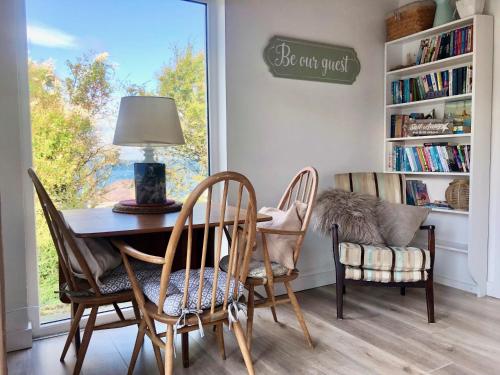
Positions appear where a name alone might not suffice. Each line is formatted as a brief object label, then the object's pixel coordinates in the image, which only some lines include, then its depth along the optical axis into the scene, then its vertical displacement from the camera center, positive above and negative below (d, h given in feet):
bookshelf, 9.62 +0.49
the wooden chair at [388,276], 8.39 -2.32
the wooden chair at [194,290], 4.99 -1.69
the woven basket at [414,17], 10.79 +3.75
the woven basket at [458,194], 10.07 -0.85
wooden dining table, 5.57 -0.86
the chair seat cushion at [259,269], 6.93 -1.80
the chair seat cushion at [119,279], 5.99 -1.69
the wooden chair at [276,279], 6.81 -1.96
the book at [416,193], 11.36 -0.89
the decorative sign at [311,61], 9.91 +2.52
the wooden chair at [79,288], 5.65 -1.78
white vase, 9.56 +3.53
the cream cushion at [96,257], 6.03 -1.39
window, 7.86 +1.57
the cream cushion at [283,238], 7.25 -1.34
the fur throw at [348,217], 8.93 -1.22
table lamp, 6.84 +0.44
